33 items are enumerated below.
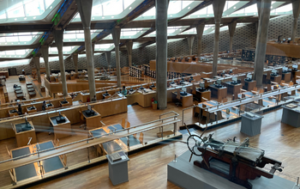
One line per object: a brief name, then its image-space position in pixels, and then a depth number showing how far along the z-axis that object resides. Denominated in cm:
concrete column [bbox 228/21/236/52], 2828
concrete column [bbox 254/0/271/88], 1346
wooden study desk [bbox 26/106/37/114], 1164
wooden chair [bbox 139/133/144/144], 645
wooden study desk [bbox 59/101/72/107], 1285
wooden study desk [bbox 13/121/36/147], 844
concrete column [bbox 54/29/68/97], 1731
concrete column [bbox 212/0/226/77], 1658
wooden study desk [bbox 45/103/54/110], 1218
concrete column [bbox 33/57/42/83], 2554
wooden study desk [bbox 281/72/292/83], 1478
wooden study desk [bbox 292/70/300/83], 1493
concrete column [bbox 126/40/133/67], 2827
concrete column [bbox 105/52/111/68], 3093
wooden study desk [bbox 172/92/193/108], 1144
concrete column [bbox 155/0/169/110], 1028
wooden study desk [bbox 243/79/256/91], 1381
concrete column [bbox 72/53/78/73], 2917
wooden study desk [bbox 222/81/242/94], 1286
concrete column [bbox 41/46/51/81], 2207
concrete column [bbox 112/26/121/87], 1959
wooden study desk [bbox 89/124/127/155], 593
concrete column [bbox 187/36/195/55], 3073
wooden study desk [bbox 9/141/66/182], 509
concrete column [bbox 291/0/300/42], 2321
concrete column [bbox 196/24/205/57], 2638
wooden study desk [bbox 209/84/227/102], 1237
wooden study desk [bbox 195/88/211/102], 1205
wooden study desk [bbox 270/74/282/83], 1456
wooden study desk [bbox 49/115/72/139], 898
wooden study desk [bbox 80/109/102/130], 962
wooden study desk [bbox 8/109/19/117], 1101
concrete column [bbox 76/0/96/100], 1248
